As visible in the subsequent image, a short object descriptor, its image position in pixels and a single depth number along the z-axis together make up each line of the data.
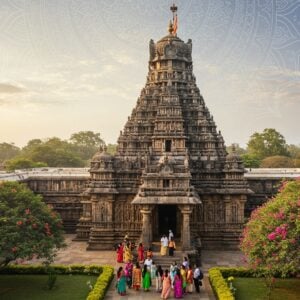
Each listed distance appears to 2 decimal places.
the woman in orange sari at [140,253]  20.97
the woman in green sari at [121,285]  16.81
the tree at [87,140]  96.84
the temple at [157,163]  25.80
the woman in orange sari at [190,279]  17.12
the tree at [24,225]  15.89
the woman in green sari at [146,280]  17.26
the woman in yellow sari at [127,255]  21.25
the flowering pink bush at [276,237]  14.43
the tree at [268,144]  65.56
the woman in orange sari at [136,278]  17.41
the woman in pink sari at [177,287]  16.39
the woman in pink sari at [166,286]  16.19
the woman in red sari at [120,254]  22.42
